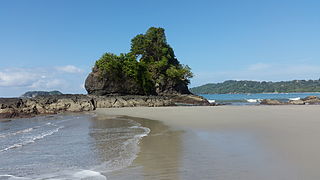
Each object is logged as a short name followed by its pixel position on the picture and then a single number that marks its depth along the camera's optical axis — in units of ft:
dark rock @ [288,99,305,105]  138.10
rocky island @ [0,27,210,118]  107.86
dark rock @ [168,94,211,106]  158.43
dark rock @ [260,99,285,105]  138.82
